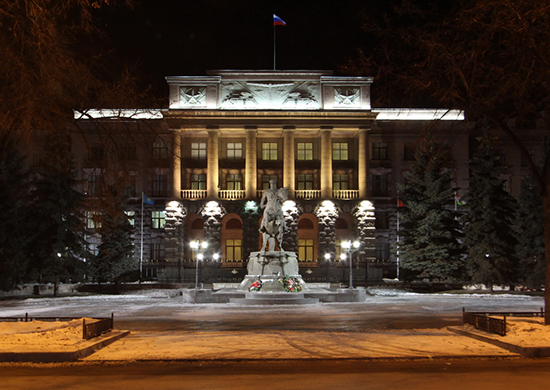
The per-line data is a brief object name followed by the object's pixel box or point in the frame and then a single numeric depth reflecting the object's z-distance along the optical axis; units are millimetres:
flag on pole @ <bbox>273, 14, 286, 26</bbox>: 51312
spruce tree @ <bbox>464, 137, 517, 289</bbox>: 39625
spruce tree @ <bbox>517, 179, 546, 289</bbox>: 37375
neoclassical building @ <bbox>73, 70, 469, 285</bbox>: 56344
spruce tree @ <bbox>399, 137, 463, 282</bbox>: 43344
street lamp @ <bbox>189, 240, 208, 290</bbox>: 34081
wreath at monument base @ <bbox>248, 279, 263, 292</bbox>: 30469
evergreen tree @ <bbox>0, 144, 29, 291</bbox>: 32688
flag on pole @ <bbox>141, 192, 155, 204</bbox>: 50359
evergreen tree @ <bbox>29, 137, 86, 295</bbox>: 37219
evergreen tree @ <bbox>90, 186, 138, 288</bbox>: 42406
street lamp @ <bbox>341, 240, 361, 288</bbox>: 36769
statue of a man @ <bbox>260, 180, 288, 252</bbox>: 31484
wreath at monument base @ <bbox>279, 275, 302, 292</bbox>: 30153
